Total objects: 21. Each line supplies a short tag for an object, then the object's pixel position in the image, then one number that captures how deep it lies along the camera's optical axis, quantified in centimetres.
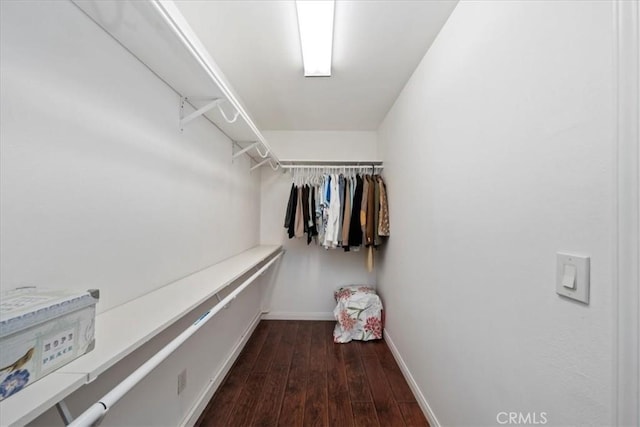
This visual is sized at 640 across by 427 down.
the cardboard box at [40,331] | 45
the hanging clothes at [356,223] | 245
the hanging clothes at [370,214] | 239
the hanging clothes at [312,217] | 260
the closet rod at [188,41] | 73
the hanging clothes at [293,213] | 264
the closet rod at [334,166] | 261
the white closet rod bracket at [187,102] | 126
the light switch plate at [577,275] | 60
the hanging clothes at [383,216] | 231
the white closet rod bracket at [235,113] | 137
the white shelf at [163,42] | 76
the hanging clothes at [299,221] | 260
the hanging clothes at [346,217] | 243
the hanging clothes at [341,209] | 249
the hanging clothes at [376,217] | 238
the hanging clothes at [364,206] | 240
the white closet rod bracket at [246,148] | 198
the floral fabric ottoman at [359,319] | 241
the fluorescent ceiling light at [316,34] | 117
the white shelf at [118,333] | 44
